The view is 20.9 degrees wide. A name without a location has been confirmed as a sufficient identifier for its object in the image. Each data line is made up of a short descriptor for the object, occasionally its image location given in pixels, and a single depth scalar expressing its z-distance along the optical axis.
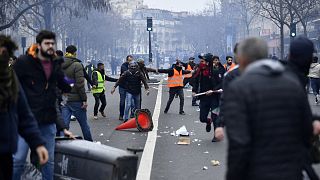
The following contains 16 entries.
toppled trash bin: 7.82
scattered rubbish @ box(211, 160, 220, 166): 12.27
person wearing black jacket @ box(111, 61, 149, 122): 19.81
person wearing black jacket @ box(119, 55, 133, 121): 20.71
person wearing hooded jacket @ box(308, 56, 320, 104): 27.08
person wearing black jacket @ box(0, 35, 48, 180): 6.06
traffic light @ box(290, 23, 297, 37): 40.66
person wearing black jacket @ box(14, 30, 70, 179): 7.99
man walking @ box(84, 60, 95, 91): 38.78
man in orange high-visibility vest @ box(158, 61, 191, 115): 23.98
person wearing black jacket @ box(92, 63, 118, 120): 22.12
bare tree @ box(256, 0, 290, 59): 48.25
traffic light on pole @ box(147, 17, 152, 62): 50.05
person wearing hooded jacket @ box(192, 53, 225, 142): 16.05
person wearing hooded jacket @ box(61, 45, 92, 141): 13.25
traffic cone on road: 17.72
